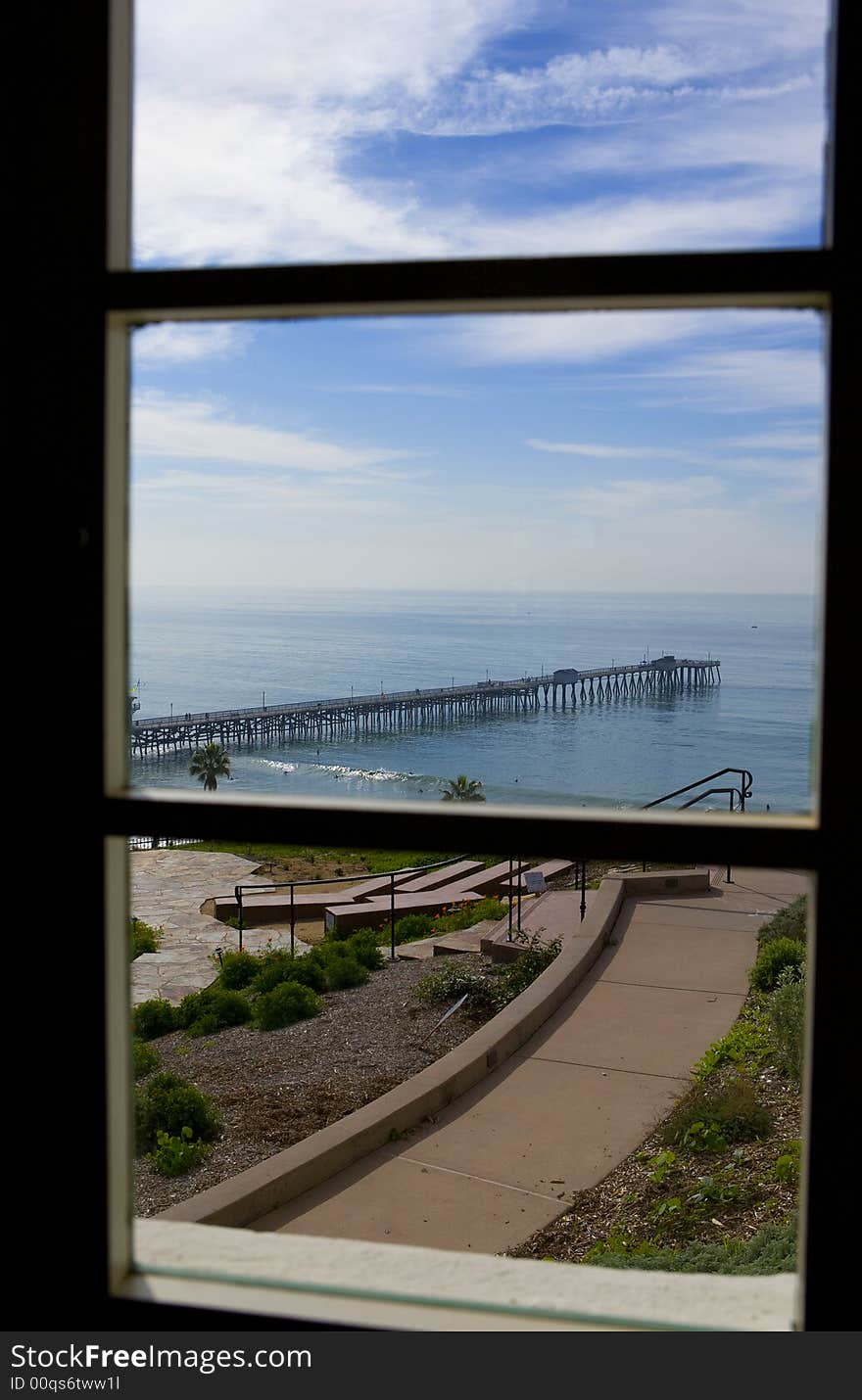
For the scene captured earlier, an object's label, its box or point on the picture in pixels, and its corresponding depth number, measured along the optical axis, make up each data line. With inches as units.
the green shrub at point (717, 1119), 209.5
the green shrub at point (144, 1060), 300.8
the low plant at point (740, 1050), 239.8
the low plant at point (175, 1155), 232.5
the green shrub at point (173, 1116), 250.2
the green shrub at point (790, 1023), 224.8
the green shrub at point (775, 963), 286.4
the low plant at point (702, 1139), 207.8
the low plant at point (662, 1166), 192.7
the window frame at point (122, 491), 32.1
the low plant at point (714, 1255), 151.2
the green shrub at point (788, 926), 309.9
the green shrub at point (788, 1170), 194.9
